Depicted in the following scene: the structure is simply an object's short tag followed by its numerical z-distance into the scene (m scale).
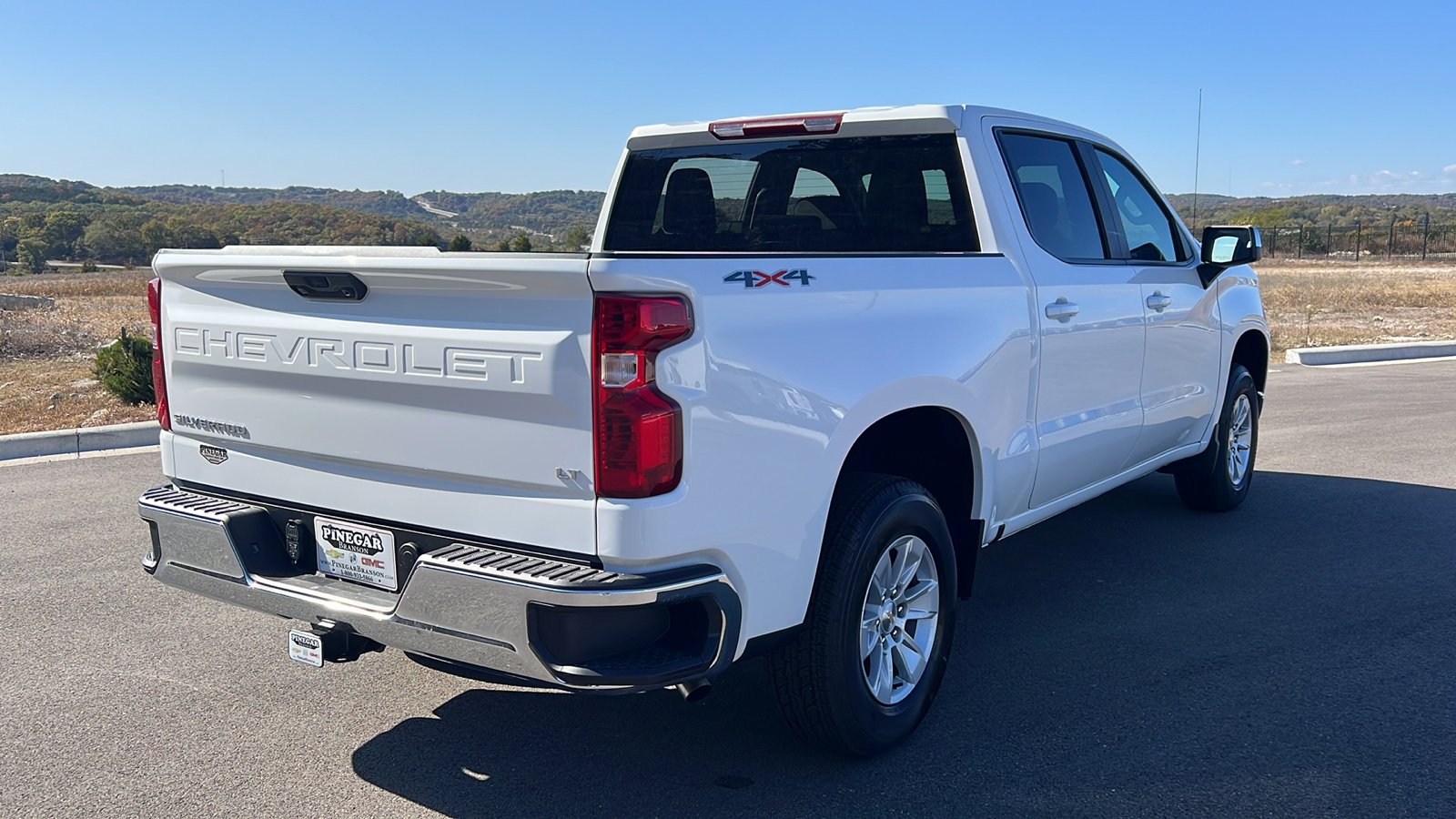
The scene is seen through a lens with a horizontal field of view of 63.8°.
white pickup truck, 2.87
